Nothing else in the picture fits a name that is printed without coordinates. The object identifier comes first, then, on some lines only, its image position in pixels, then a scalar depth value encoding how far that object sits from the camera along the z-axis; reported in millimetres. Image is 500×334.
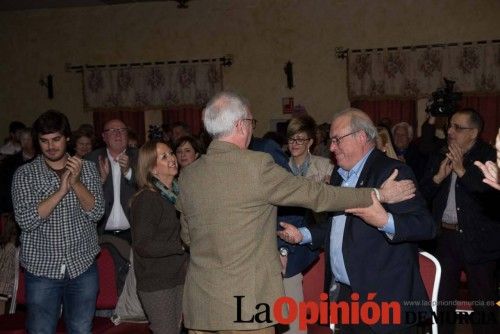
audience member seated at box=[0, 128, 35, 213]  6227
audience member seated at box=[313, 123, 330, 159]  7633
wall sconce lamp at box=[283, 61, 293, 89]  10117
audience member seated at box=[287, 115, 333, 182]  4852
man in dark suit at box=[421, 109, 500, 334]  3938
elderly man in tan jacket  2477
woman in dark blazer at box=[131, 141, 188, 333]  3445
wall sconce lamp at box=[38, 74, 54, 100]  11125
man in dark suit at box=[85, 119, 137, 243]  4844
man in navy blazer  2600
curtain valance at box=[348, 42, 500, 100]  9266
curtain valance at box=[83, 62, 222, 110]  10391
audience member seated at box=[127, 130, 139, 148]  6831
